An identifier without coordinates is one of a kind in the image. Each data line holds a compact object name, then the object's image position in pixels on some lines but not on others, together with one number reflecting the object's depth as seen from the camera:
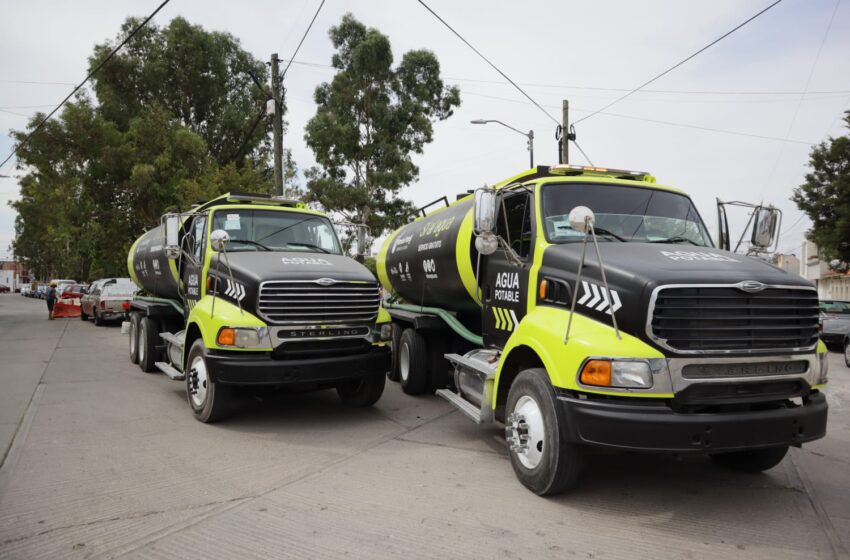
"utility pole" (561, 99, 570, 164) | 17.78
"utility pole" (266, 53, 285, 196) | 17.75
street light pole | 21.06
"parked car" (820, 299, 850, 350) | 14.61
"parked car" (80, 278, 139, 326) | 21.40
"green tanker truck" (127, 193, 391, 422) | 6.33
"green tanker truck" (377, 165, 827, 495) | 3.95
